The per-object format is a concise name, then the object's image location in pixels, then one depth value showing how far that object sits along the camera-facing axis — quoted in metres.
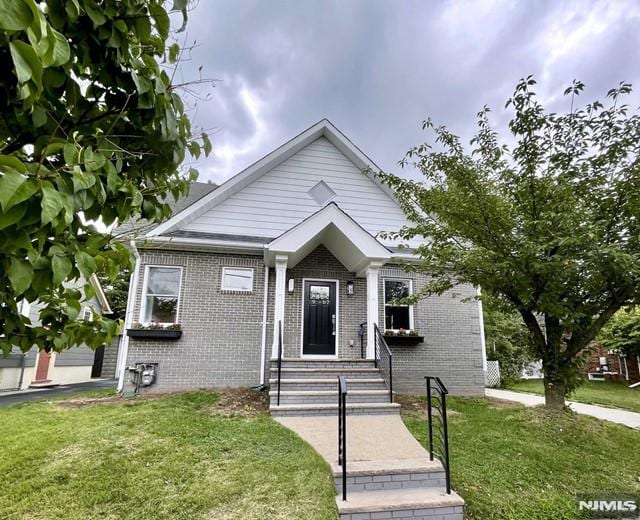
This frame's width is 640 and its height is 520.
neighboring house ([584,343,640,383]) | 16.25
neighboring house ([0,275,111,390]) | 11.37
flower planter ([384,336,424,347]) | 9.01
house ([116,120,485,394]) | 8.16
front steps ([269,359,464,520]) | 3.63
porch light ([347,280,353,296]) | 9.16
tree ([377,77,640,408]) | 5.34
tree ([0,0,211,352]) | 1.05
